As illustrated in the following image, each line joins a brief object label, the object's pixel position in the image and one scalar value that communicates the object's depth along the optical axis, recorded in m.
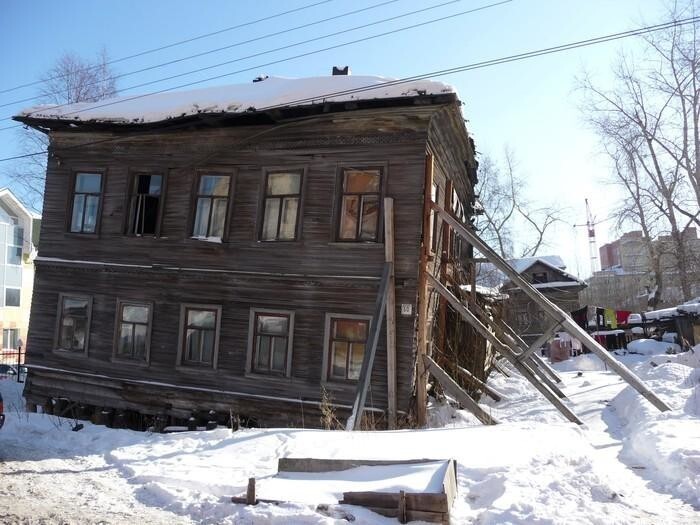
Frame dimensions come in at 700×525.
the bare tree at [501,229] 36.75
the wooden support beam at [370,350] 8.62
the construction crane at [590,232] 68.22
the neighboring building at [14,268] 36.69
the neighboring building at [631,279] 31.39
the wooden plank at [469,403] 9.41
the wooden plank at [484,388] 11.95
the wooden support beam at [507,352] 8.69
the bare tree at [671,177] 26.81
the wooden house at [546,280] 36.14
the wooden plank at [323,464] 5.38
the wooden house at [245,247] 10.34
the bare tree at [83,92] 24.09
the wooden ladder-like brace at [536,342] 8.24
